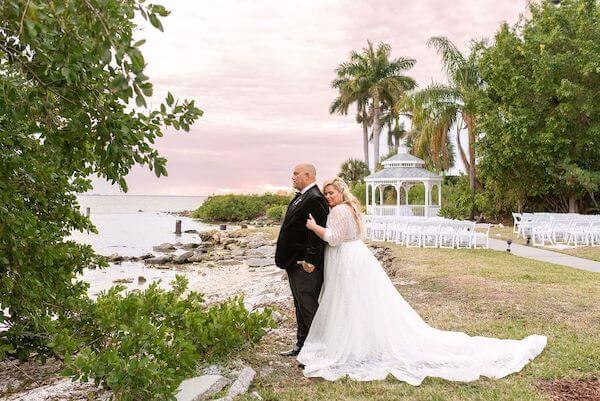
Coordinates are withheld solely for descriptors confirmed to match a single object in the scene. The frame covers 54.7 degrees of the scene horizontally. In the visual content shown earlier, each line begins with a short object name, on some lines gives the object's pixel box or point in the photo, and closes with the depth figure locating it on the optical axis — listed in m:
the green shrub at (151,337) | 4.47
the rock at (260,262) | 22.41
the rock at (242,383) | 5.29
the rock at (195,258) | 25.11
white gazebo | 30.47
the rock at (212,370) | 5.94
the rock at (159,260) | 24.91
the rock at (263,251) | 25.53
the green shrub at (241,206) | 63.50
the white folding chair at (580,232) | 21.94
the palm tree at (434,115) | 36.12
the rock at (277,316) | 8.74
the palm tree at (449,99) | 36.19
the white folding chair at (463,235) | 20.22
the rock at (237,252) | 26.66
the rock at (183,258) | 24.83
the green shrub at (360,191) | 44.62
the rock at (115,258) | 25.86
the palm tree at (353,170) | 58.21
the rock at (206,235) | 37.24
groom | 6.16
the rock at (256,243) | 29.78
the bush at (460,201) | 36.75
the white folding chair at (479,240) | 20.23
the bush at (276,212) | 51.29
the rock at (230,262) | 23.59
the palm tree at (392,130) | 59.38
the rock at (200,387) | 5.15
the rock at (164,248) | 31.44
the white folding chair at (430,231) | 20.49
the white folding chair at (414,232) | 20.83
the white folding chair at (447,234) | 20.32
